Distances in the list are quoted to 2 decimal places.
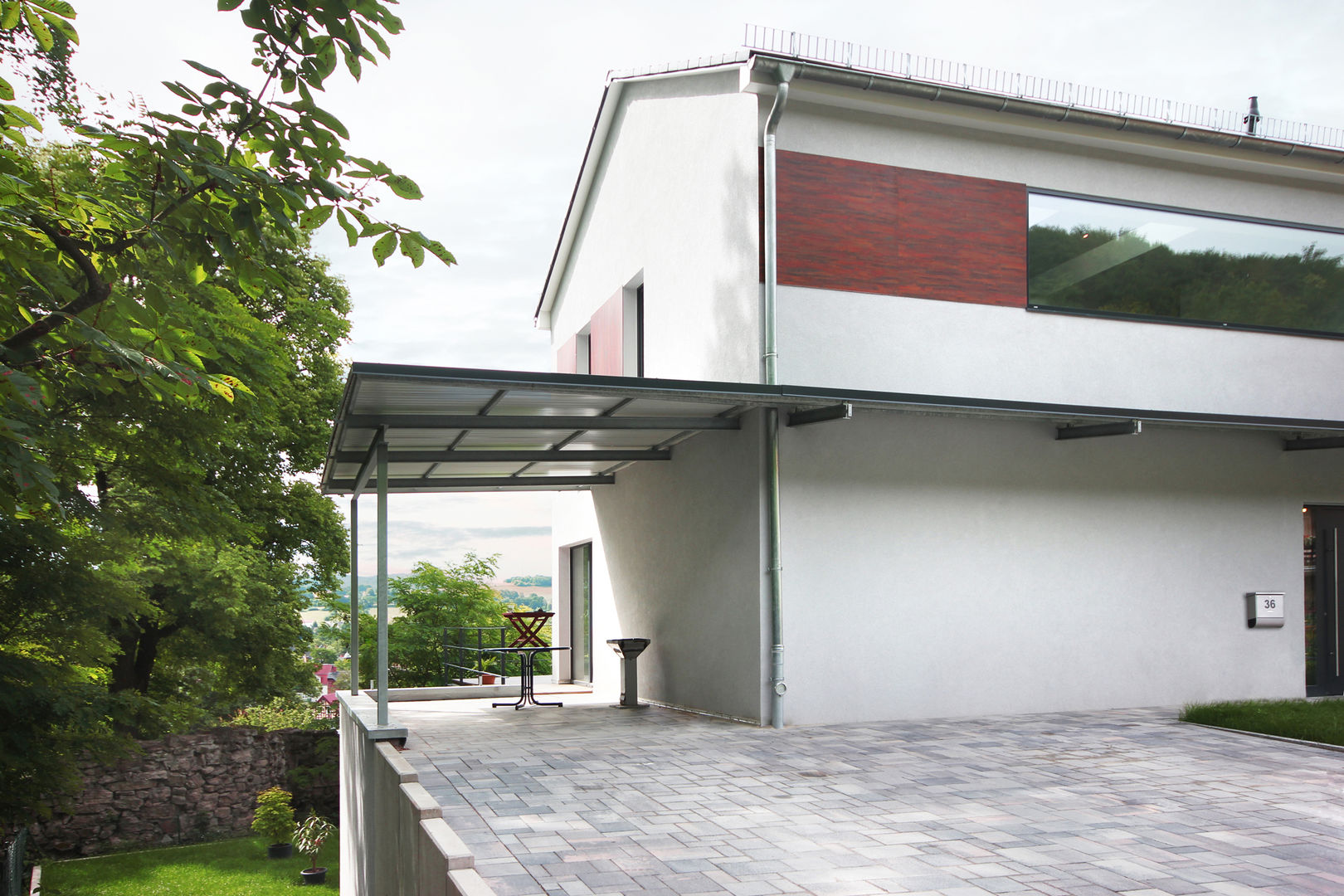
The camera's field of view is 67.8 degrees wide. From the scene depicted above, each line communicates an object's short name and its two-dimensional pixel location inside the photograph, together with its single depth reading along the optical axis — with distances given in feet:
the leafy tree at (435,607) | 96.63
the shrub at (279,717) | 83.05
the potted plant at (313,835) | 66.44
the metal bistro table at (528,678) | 38.52
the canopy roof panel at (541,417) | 24.72
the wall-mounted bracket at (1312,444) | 37.09
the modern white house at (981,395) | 31.63
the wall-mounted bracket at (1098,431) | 31.96
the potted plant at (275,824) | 65.77
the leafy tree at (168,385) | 12.82
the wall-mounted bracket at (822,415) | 28.50
